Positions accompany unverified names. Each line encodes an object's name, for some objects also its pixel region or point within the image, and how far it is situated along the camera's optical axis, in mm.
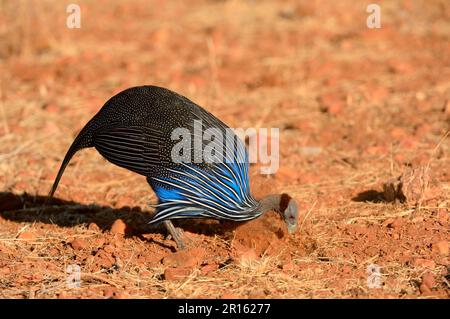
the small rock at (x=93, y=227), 10430
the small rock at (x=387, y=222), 10055
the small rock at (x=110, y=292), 8407
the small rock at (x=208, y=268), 9000
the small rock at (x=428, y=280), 8409
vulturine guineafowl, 9125
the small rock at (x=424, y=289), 8328
